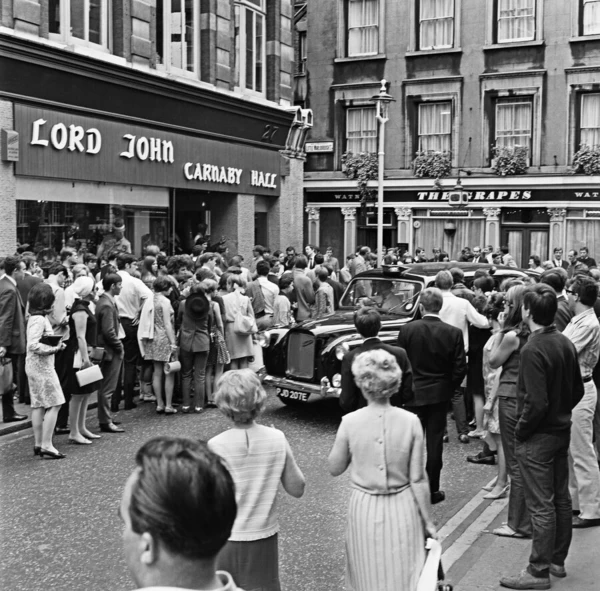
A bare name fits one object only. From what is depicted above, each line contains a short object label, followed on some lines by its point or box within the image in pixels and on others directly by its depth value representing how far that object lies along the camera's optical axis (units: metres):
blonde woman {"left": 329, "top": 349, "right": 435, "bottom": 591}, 4.52
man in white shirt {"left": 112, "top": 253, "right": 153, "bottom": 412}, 11.55
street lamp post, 21.50
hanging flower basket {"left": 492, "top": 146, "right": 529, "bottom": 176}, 29.59
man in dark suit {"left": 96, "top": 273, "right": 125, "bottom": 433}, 10.27
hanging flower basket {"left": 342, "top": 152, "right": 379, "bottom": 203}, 32.19
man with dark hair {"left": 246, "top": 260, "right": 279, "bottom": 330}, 13.57
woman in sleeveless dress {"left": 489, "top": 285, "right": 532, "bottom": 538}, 6.52
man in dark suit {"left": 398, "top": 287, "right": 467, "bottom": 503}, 7.63
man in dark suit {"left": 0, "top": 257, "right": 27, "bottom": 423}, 10.38
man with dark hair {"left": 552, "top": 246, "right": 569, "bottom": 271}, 22.36
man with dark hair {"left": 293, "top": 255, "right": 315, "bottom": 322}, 14.39
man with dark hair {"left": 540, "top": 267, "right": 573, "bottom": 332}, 8.08
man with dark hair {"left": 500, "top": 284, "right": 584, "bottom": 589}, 5.54
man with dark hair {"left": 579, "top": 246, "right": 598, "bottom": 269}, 20.68
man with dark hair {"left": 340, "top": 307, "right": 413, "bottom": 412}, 6.60
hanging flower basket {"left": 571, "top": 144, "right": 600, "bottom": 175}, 28.48
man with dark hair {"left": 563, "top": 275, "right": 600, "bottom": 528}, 6.65
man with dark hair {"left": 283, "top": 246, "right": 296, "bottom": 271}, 17.89
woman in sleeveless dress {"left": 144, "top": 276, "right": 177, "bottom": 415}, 11.27
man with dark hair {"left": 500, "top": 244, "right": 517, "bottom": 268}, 21.94
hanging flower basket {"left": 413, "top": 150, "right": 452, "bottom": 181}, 30.78
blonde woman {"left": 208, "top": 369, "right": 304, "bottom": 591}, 4.21
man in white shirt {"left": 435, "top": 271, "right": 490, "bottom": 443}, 9.83
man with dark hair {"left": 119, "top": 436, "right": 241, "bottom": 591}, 2.08
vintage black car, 10.65
